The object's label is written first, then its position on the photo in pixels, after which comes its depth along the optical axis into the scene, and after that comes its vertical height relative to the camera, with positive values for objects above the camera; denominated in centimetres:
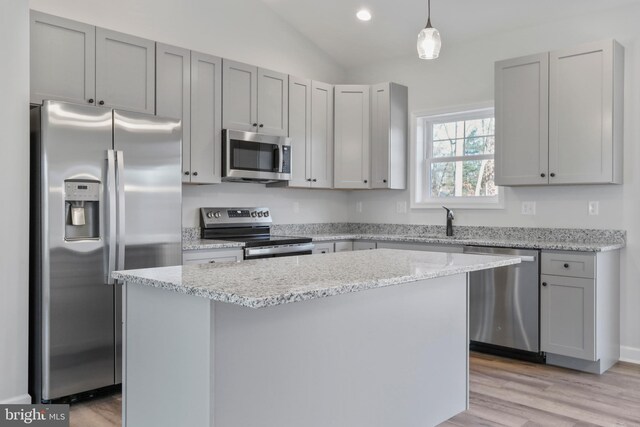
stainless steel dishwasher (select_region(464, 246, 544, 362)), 378 -71
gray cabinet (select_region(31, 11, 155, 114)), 316 +92
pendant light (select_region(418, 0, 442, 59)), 257 +82
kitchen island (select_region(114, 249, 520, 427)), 160 -47
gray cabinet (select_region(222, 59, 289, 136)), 419 +92
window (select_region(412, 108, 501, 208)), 470 +47
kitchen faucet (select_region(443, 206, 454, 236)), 471 -10
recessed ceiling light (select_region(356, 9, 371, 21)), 459 +172
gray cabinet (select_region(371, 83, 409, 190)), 492 +72
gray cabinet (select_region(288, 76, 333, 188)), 471 +72
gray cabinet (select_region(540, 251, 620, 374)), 353 -67
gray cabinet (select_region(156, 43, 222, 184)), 378 +79
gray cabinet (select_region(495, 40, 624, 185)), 367 +69
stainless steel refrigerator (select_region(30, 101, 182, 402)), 289 -12
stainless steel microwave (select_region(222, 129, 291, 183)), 414 +44
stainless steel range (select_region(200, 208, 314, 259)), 400 -19
